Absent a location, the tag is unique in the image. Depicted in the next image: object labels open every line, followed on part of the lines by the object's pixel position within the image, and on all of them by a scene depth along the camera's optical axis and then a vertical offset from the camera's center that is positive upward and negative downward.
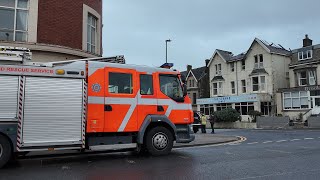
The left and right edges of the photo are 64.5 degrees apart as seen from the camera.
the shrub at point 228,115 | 29.76 -1.09
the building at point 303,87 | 29.09 +2.09
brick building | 11.07 +3.62
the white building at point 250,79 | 32.35 +3.66
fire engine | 6.86 +0.00
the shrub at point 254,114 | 29.78 -0.98
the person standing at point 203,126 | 19.44 -1.54
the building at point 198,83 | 42.06 +3.86
